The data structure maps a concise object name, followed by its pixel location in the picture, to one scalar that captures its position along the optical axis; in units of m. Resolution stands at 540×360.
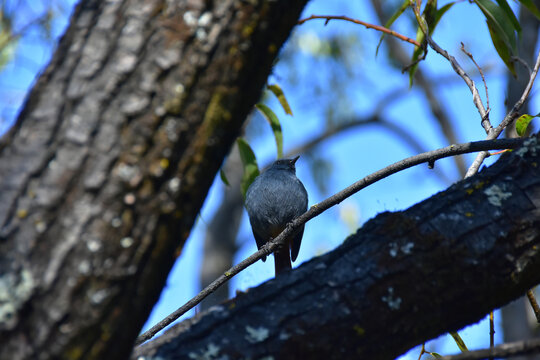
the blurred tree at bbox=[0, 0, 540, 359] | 19.80
